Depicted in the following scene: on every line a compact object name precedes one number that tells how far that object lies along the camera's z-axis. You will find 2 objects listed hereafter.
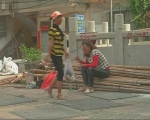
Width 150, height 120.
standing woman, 15.24
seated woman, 16.80
